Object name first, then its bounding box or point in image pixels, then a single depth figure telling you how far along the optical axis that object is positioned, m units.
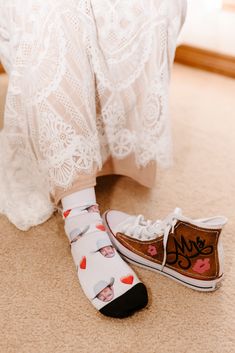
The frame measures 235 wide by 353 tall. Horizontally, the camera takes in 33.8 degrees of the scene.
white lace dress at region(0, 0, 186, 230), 0.71
